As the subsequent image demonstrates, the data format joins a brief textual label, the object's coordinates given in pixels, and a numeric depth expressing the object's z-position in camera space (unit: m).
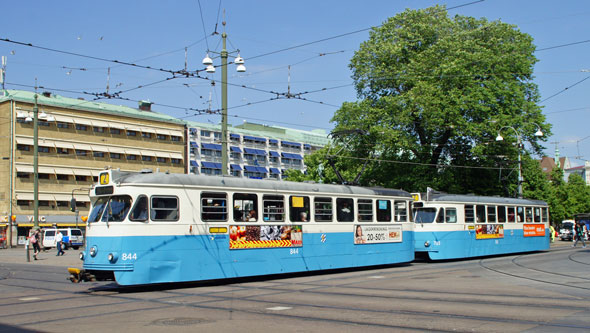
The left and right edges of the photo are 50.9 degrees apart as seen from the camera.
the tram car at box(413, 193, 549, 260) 25.09
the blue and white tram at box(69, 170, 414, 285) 14.48
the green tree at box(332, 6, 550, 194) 34.78
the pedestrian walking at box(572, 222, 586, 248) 40.64
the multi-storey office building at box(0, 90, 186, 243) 65.00
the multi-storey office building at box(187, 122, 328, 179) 88.25
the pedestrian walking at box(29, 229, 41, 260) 32.72
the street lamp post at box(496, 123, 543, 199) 33.09
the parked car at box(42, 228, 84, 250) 52.88
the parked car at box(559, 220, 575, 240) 58.41
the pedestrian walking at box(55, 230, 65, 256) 38.46
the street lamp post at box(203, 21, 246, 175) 19.72
